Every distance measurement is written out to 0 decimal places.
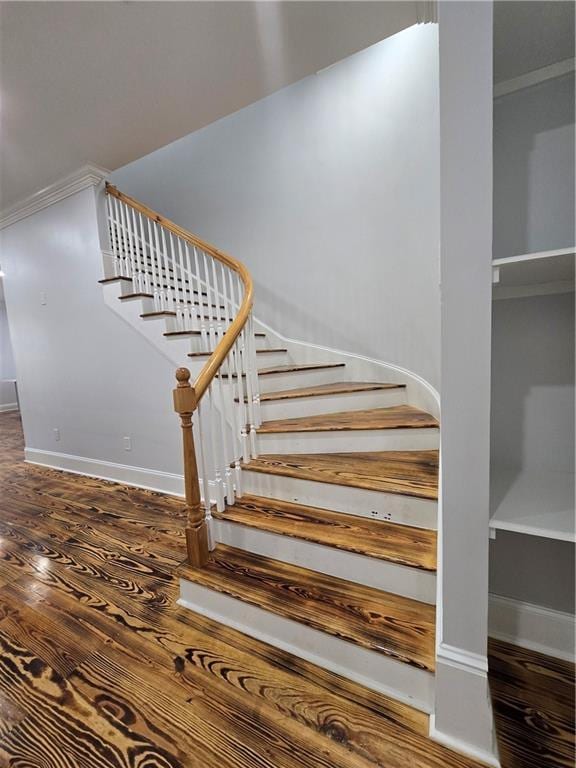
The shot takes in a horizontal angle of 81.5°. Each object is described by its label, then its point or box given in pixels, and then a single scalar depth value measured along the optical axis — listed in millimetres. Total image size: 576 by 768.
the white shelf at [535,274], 858
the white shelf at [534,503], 906
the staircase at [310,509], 1226
